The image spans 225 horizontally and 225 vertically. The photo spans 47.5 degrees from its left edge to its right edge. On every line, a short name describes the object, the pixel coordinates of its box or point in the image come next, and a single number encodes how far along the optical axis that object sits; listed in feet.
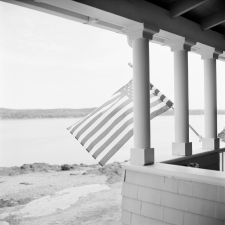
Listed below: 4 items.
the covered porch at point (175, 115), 7.07
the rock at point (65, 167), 39.08
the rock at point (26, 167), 36.29
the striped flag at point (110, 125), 11.19
